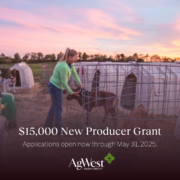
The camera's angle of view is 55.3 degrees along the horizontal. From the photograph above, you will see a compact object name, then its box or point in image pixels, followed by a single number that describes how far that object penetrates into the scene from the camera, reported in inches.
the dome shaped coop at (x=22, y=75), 497.7
